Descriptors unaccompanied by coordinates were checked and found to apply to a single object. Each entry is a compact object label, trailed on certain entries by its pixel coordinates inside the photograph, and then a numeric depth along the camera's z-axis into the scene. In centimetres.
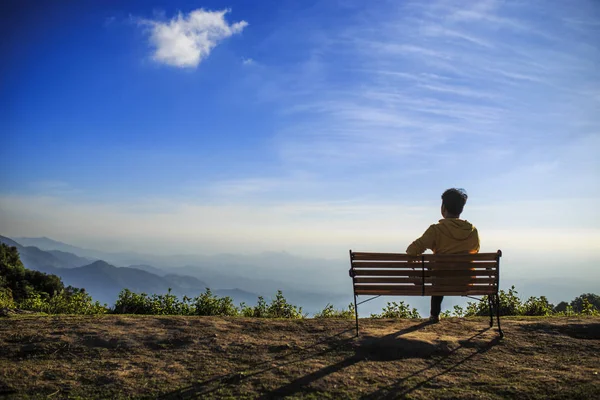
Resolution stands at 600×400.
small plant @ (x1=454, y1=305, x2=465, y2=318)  932
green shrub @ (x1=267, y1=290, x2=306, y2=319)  904
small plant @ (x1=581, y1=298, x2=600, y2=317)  877
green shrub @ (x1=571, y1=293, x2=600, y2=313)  1092
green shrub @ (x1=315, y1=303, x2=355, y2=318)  884
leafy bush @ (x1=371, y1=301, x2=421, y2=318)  916
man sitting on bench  686
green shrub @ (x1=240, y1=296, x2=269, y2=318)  898
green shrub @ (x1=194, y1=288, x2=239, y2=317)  920
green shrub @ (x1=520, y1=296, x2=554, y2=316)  926
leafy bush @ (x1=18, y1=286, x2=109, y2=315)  900
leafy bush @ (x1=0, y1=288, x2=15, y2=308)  868
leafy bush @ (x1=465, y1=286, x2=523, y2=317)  944
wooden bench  637
